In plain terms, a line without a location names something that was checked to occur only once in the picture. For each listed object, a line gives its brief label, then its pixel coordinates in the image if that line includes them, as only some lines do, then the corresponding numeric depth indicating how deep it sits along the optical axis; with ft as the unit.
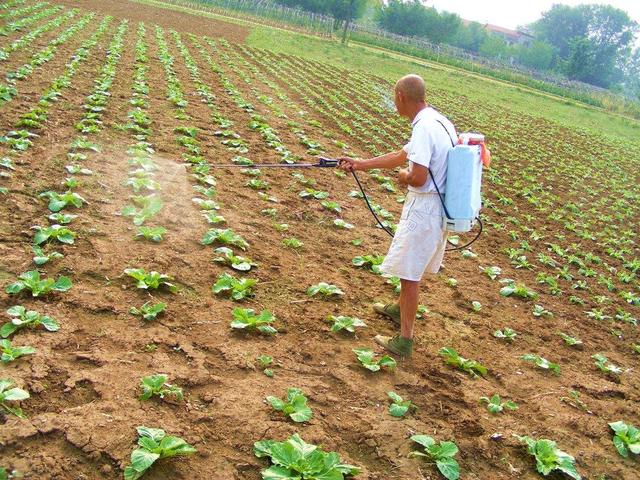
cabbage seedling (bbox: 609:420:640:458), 12.84
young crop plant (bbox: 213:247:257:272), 17.16
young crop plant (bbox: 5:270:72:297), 13.26
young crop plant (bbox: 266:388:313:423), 11.16
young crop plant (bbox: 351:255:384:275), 19.79
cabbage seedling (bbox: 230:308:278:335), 14.07
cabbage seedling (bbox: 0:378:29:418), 9.67
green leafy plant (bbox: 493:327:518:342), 17.40
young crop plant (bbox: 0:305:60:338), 11.96
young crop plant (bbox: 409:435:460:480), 10.69
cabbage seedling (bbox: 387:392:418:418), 12.18
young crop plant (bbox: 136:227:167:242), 17.35
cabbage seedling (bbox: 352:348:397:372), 13.60
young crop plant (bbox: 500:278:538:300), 21.05
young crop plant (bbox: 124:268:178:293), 14.73
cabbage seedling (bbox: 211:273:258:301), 15.51
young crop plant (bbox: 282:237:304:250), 19.94
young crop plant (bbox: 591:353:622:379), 16.90
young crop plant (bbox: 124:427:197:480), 8.94
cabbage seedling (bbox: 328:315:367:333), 15.07
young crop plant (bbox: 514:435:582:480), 11.54
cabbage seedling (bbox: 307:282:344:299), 16.92
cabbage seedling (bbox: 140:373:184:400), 10.82
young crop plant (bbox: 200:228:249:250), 18.26
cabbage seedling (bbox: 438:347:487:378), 14.88
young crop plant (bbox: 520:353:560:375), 15.93
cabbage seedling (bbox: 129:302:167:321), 13.53
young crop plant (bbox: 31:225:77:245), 15.78
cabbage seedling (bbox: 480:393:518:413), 13.29
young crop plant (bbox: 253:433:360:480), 9.48
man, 12.94
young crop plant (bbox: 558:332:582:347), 18.16
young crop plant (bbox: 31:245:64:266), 14.71
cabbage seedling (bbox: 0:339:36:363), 10.91
